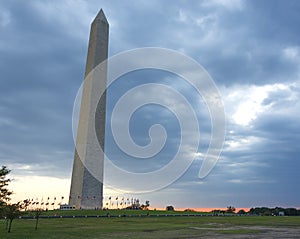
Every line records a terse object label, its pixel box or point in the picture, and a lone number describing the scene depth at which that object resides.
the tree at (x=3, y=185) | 30.14
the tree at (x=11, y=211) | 31.93
